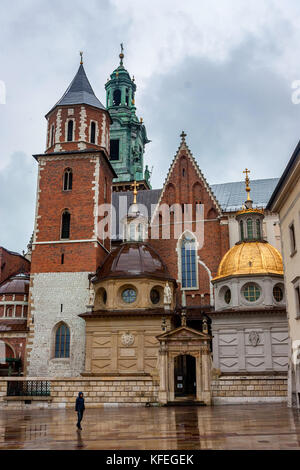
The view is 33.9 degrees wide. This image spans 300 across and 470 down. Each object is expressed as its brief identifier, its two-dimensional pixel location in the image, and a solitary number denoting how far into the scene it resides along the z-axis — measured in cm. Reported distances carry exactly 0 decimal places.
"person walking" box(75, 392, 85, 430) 1520
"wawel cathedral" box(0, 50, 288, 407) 2773
